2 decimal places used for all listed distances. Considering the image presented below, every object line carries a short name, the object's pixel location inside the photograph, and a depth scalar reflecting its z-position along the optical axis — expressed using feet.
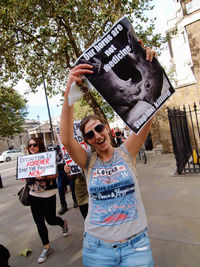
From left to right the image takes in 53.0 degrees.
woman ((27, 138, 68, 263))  10.25
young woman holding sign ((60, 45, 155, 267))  4.78
